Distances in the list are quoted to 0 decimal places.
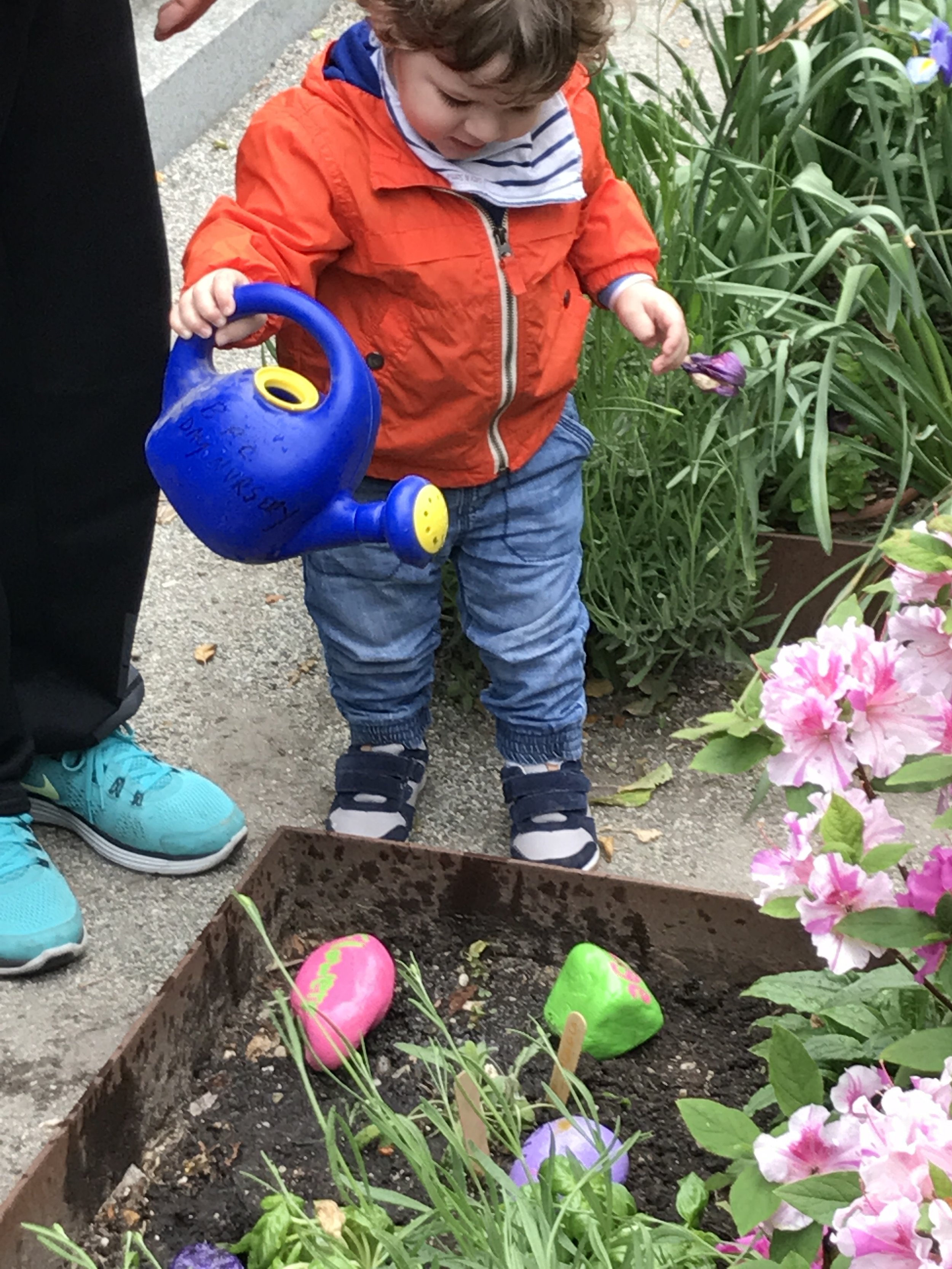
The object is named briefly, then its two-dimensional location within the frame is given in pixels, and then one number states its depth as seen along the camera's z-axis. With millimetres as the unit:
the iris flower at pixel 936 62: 2203
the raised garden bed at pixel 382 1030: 1480
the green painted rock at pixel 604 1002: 1598
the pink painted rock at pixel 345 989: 1625
